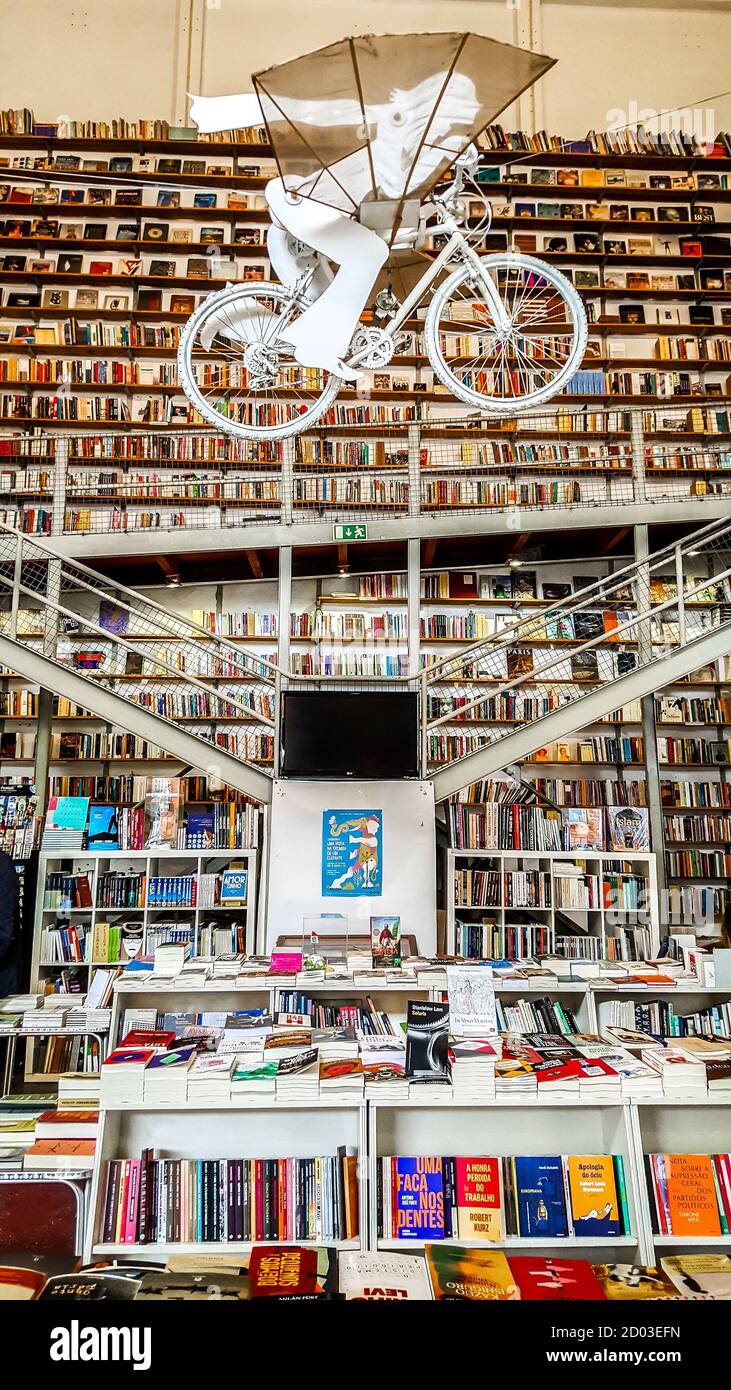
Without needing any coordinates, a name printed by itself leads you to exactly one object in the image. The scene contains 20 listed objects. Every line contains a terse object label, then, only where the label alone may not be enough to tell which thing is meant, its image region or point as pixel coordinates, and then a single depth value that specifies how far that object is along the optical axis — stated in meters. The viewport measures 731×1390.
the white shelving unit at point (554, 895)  5.74
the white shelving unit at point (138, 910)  5.64
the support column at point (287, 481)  6.28
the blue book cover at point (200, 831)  6.01
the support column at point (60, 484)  6.09
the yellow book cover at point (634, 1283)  1.68
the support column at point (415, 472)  6.11
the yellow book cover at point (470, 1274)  1.66
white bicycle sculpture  3.30
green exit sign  6.19
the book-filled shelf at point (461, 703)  6.74
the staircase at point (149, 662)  6.75
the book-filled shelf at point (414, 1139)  2.15
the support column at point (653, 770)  6.46
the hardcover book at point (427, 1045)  2.28
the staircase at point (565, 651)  6.92
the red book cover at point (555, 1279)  1.66
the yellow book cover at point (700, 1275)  1.69
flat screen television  5.16
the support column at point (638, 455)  6.29
